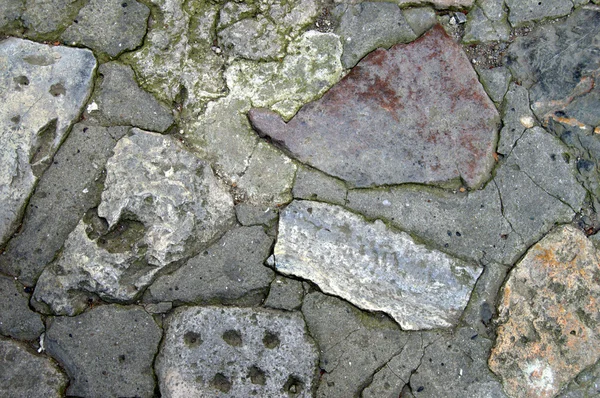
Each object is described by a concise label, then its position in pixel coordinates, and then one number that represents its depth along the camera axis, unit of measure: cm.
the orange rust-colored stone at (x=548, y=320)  184
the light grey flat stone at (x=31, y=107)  184
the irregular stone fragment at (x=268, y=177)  190
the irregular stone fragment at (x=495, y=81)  199
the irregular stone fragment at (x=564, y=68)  199
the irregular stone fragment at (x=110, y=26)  198
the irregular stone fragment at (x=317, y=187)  190
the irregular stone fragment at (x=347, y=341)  182
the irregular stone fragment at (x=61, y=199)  183
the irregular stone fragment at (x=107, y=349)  180
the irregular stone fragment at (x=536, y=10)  205
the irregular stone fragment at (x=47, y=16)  197
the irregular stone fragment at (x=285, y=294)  184
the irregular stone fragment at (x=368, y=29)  200
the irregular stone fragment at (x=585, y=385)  185
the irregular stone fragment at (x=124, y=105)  193
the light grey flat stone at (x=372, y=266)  185
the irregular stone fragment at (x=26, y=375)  177
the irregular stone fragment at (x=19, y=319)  182
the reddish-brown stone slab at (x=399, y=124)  192
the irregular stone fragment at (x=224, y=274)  184
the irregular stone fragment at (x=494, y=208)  190
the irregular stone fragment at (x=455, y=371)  183
